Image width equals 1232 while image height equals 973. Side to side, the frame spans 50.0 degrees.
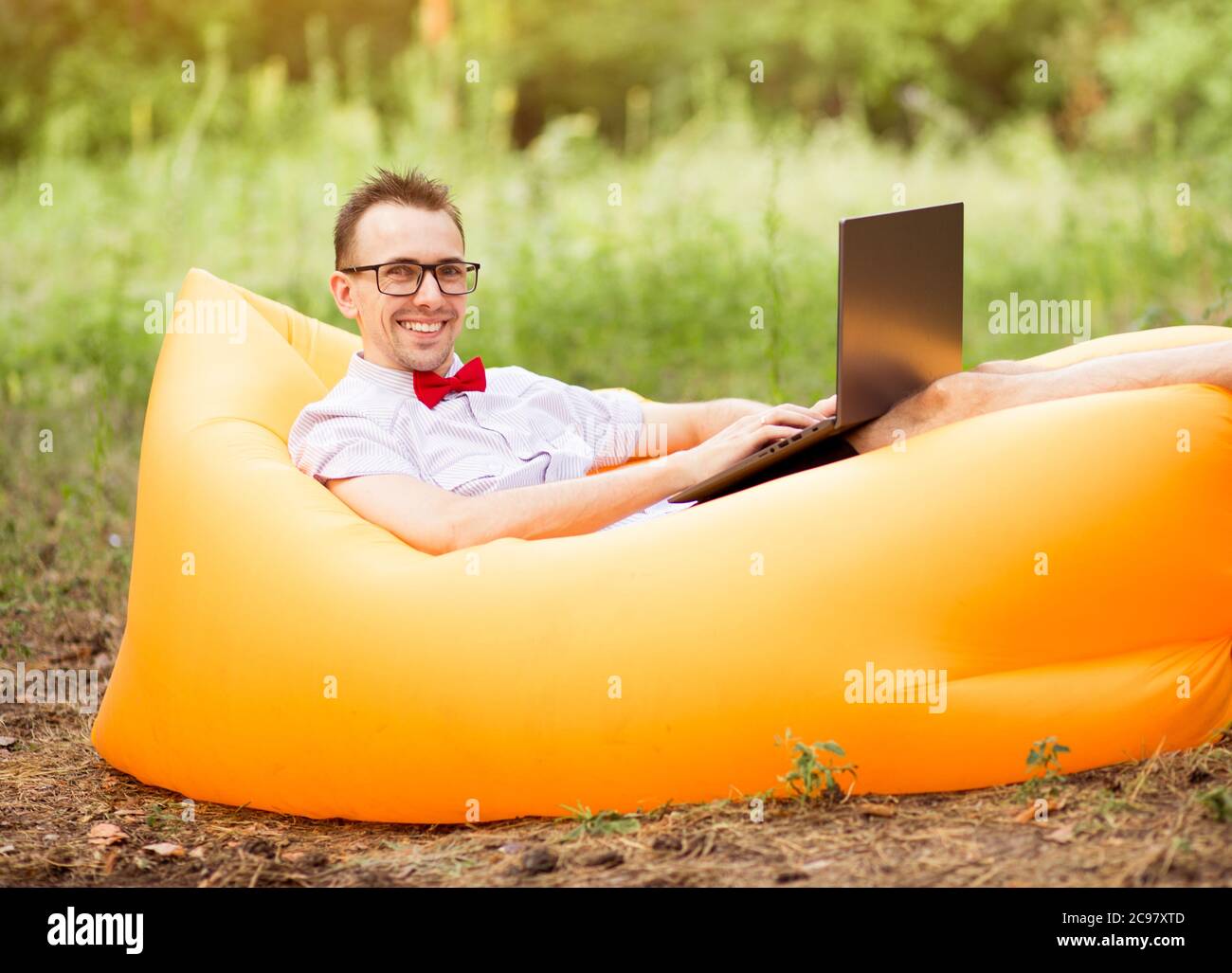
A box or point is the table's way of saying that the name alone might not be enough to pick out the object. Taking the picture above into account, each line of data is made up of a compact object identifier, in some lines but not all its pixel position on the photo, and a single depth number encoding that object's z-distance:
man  2.35
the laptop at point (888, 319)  2.17
